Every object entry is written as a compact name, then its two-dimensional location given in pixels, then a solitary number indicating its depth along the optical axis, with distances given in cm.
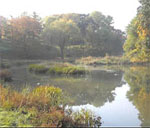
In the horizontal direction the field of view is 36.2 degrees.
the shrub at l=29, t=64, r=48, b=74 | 2021
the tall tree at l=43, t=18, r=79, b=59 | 4606
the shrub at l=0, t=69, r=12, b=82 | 1454
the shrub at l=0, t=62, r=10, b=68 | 2451
